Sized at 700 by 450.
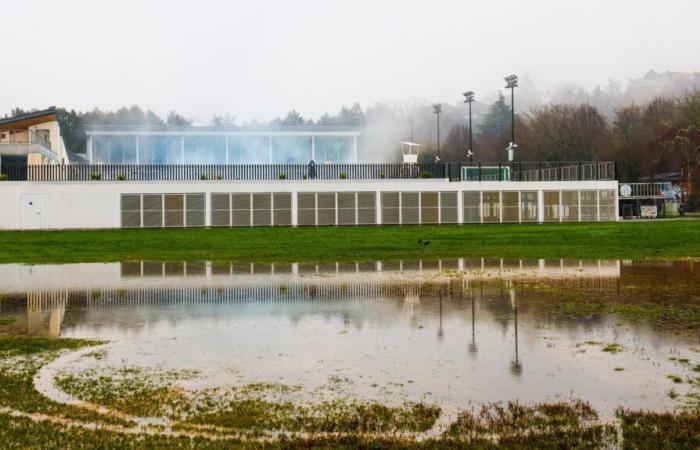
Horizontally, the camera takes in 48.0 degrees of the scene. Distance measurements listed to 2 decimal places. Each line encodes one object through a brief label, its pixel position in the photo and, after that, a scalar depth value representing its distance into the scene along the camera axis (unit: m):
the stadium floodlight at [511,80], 68.00
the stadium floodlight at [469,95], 71.28
